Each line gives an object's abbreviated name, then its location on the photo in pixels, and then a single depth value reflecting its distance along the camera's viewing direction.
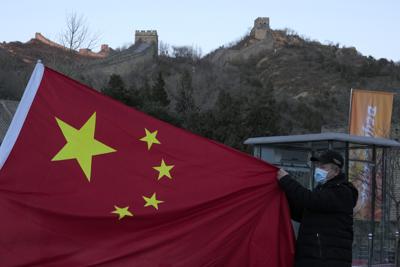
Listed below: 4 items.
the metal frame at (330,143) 7.73
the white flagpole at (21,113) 5.44
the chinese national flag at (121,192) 5.43
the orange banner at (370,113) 20.17
